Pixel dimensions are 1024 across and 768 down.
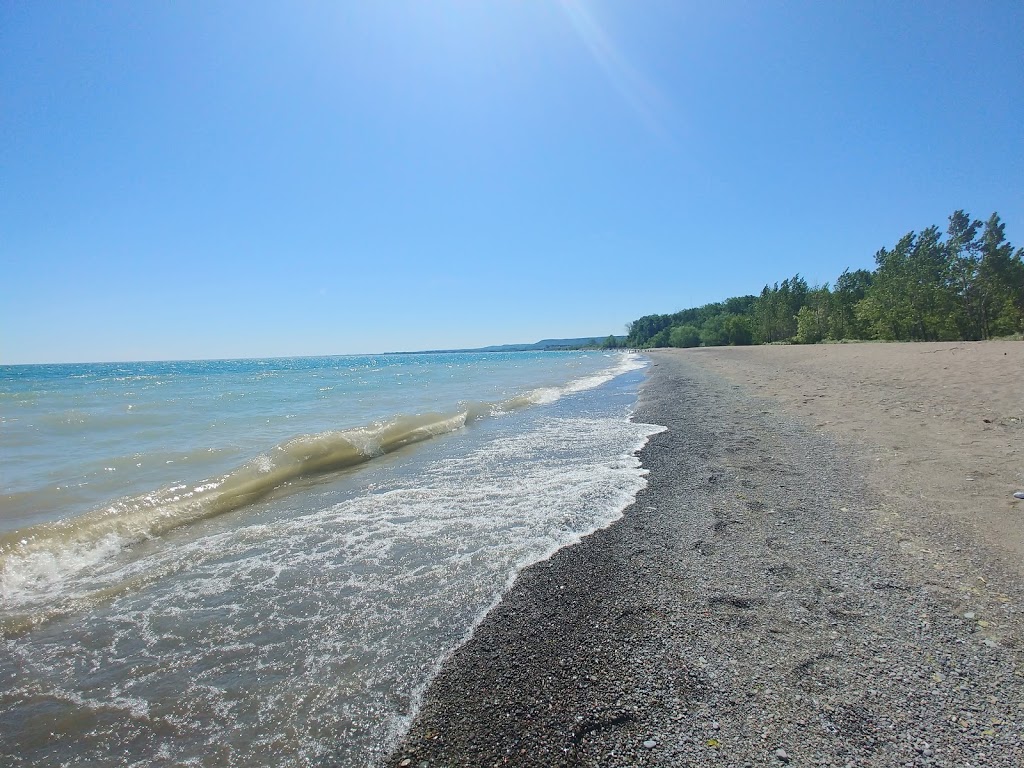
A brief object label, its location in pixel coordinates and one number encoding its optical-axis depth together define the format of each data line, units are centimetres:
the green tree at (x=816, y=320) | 7350
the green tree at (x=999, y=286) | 4441
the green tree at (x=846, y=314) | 6425
